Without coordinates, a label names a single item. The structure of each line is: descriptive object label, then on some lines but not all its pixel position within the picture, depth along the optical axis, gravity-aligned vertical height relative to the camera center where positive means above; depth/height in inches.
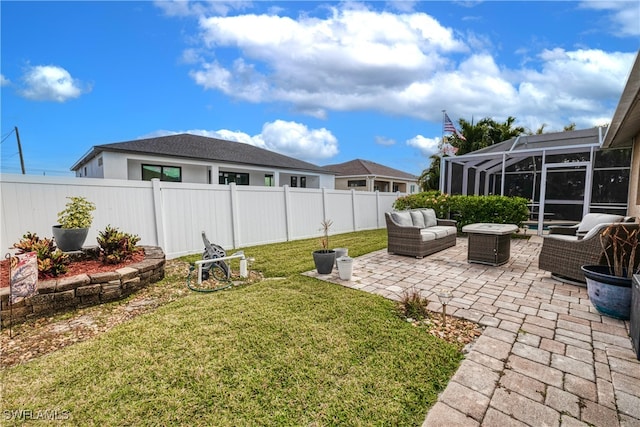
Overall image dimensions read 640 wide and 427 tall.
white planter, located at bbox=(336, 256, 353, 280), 182.1 -49.7
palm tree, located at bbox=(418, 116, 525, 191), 682.2 +127.3
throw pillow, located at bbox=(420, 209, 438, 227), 300.0 -31.1
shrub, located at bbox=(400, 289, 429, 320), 128.0 -54.8
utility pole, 794.2 +129.5
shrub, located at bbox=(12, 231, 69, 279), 139.6 -31.1
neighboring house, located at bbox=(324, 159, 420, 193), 964.0 +44.5
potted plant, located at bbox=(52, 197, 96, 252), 169.5 -19.2
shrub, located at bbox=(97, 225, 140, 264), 167.9 -32.0
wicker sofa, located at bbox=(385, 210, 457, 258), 244.8 -44.9
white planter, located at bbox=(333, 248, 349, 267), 206.4 -45.0
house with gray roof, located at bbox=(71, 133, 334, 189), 442.3 +58.2
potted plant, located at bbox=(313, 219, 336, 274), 191.9 -47.4
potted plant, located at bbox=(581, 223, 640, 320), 122.0 -43.3
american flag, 525.4 +116.7
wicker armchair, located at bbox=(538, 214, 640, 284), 160.7 -40.6
